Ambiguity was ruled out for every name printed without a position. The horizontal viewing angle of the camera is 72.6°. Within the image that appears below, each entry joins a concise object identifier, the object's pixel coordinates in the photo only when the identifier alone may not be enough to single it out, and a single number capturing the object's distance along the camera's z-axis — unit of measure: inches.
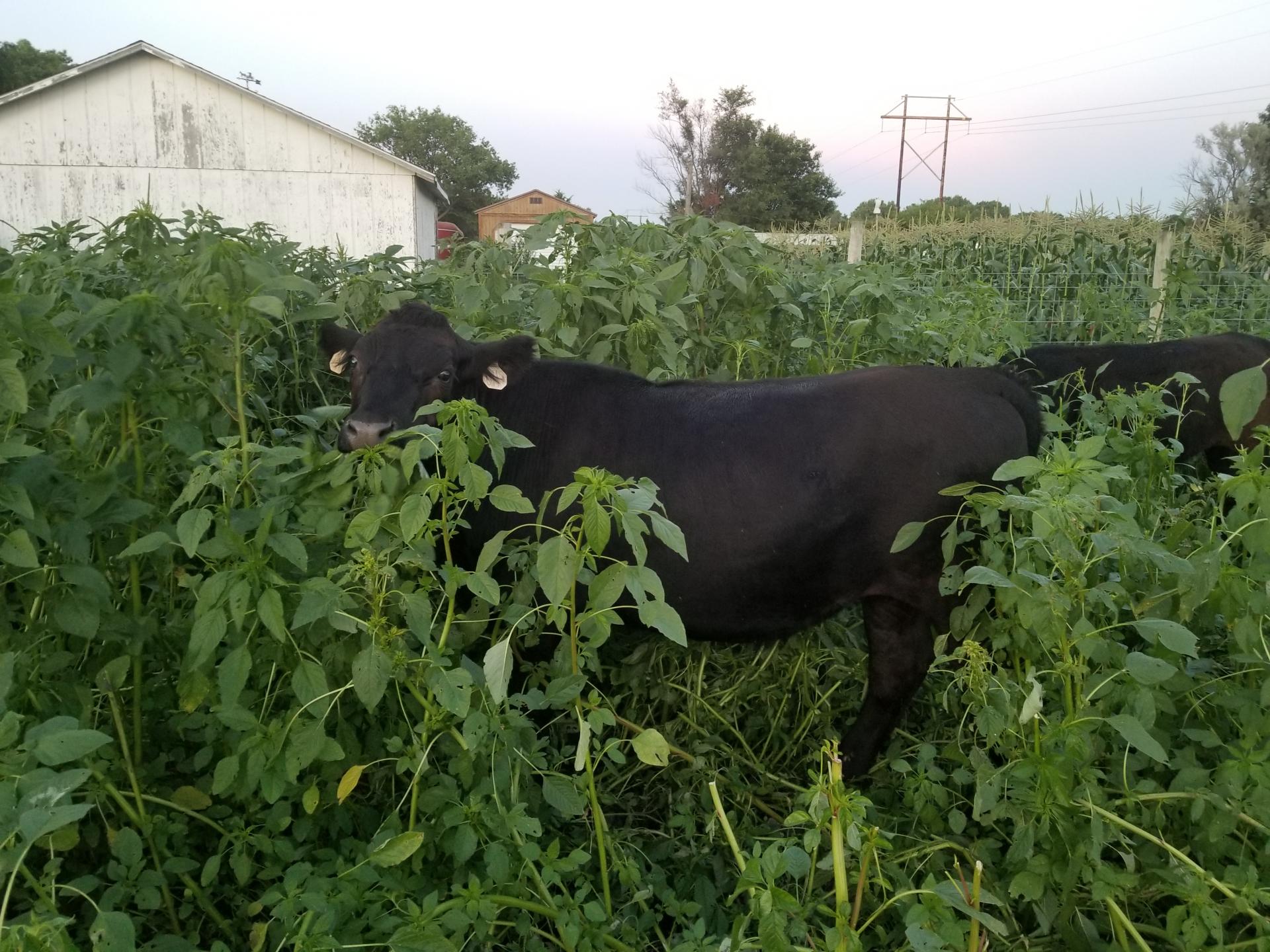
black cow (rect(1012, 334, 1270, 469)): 225.1
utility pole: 1900.8
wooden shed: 1789.1
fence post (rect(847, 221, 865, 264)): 434.3
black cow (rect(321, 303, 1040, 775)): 126.3
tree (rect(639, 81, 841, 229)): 1804.9
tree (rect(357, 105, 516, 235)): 2822.3
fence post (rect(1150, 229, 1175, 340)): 346.9
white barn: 660.1
